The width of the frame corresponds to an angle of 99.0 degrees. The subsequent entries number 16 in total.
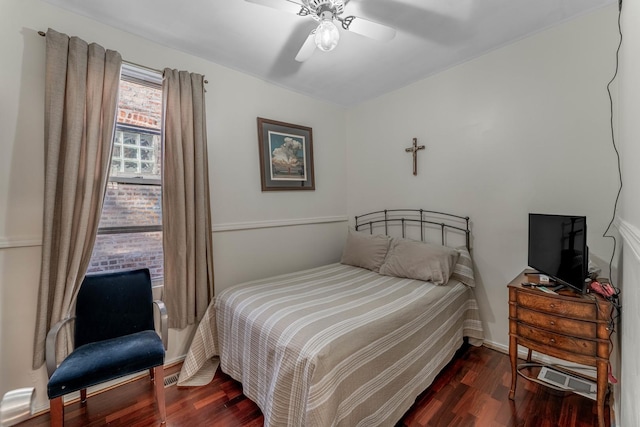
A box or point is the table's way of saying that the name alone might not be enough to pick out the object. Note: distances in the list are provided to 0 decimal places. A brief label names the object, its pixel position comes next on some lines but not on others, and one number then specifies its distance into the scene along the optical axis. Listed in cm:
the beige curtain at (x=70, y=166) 167
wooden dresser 147
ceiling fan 150
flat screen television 153
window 203
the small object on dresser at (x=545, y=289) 163
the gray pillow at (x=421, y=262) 229
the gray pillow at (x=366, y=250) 277
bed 137
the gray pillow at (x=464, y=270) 240
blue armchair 144
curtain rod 202
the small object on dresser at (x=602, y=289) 149
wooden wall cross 287
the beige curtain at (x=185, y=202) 213
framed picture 279
